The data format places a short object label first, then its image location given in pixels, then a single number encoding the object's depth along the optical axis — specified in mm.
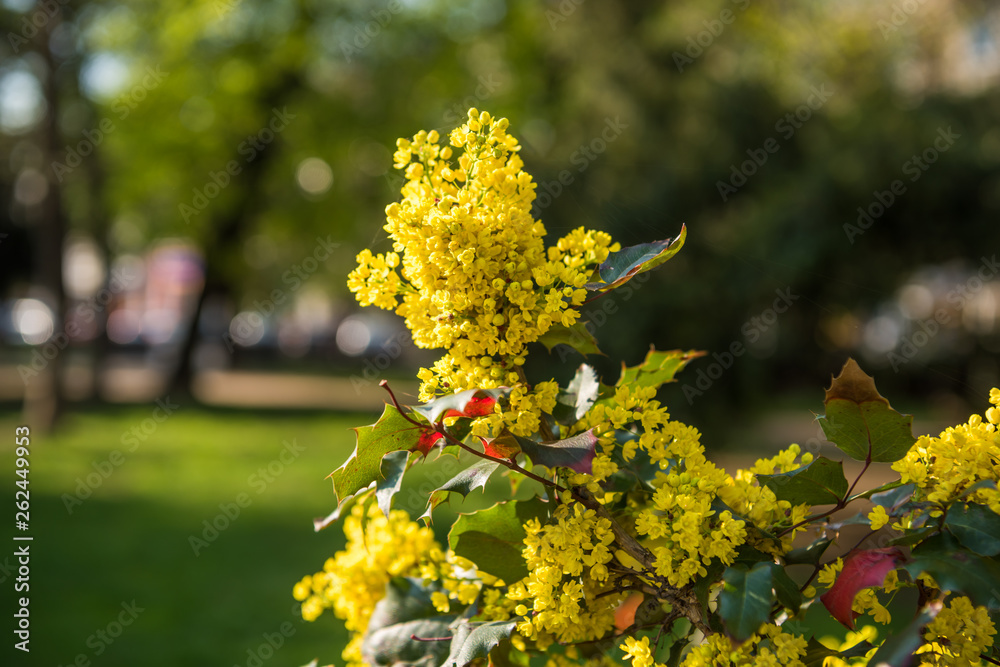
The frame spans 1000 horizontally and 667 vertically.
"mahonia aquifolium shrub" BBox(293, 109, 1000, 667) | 559
